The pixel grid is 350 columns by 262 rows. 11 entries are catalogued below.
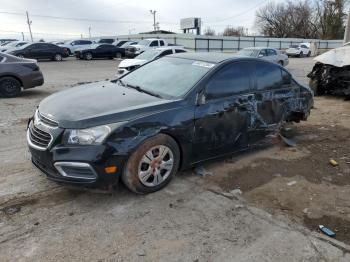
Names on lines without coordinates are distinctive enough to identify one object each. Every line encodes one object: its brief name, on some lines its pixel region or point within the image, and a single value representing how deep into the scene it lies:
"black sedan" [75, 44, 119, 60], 30.09
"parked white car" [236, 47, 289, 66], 18.82
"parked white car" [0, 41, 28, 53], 25.57
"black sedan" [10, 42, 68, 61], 25.65
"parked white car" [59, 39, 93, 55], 33.50
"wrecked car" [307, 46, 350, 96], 10.43
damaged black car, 3.60
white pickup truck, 26.89
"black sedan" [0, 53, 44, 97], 10.09
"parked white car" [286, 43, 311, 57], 40.84
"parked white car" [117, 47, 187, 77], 14.56
